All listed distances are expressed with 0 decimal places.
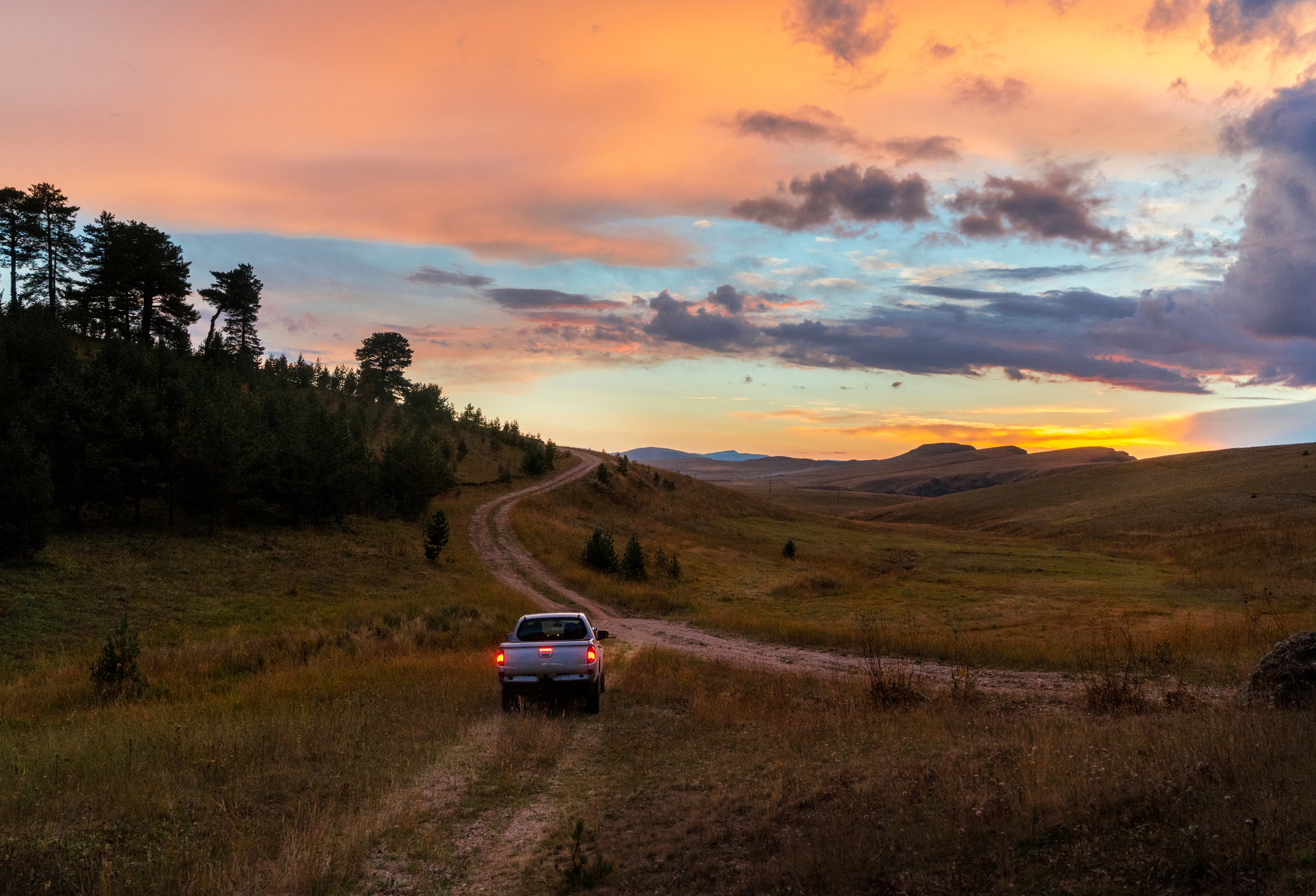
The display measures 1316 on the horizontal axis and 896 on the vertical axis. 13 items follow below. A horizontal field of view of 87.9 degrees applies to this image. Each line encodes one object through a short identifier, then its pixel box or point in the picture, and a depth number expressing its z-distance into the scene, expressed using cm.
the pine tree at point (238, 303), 6788
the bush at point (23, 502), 2473
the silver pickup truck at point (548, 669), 1380
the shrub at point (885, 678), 1375
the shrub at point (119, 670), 1555
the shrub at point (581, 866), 660
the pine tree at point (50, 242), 5762
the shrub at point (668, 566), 4335
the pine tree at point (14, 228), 5619
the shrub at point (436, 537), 3925
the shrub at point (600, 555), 4247
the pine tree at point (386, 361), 9944
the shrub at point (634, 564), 4103
